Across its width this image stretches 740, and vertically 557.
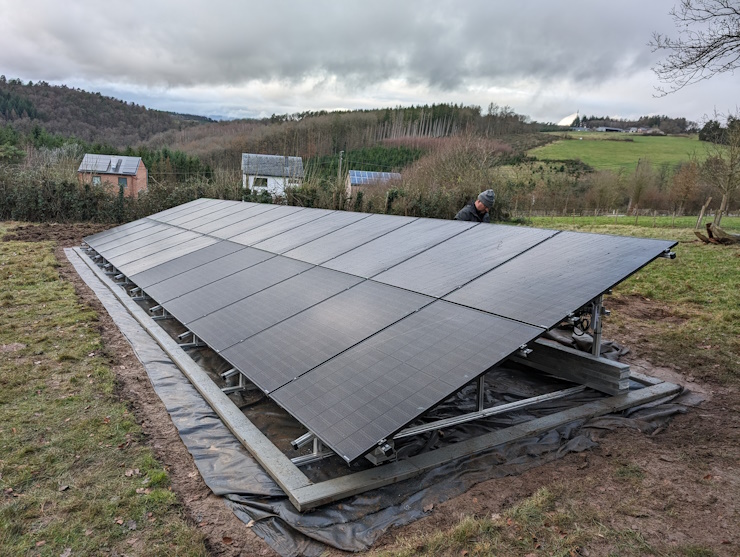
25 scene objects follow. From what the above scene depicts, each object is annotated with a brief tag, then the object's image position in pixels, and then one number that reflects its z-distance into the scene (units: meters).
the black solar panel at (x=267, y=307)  5.62
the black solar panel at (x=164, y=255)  9.93
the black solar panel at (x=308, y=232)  8.41
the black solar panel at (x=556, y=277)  4.23
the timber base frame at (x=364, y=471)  3.52
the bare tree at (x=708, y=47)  9.05
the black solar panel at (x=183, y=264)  8.83
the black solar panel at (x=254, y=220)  10.55
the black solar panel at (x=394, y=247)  6.32
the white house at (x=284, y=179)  21.69
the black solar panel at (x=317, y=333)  4.55
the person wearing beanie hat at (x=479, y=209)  8.04
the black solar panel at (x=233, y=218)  11.59
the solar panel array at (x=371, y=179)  25.97
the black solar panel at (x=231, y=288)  6.70
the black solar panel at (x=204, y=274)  7.77
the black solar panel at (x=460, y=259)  5.30
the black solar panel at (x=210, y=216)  12.83
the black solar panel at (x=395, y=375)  3.48
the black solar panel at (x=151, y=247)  11.05
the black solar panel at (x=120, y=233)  13.68
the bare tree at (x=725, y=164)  18.02
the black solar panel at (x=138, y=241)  11.92
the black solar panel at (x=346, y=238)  7.35
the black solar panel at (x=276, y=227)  9.48
